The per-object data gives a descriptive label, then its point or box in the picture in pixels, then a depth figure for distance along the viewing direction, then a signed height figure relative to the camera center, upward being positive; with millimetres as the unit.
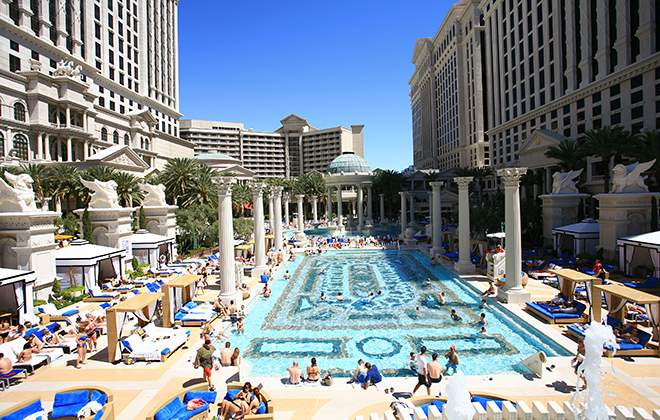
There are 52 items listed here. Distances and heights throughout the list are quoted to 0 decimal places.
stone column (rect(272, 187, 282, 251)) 38188 -1323
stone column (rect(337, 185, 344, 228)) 64175 -1153
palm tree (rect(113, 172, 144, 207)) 38750 +2036
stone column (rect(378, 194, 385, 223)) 74644 -1436
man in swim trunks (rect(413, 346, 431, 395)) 10922 -5110
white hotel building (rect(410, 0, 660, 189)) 39625 +17578
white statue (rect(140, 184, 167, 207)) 36250 +1215
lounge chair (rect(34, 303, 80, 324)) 18094 -5106
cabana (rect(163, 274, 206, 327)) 17109 -4642
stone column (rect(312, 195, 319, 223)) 76188 +47
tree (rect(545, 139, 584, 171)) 39688 +4511
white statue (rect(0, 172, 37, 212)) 20859 +985
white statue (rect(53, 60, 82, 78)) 49875 +19227
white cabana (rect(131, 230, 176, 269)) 31469 -3295
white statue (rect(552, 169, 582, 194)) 35844 +1378
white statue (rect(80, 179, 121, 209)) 29125 +1102
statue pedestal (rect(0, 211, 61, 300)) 20734 -1858
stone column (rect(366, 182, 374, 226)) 69731 -906
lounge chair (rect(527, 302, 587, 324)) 16141 -5153
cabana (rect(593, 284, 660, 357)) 12719 -4376
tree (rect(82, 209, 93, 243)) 28797 -1350
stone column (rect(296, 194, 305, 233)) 57003 -1757
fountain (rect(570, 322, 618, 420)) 8055 -4019
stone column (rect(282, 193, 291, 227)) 65562 -1488
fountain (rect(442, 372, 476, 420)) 6926 -3795
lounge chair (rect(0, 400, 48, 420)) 9109 -4988
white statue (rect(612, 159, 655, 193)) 27219 +1214
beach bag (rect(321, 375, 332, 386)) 11586 -5491
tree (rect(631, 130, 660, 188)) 30312 +3812
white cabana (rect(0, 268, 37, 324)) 17562 -4008
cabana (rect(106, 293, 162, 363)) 13695 -4074
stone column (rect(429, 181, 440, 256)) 32219 -1814
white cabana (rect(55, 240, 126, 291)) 23656 -3351
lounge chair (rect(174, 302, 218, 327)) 17438 -5138
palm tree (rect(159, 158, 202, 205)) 45594 +3528
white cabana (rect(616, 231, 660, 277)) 22453 -3650
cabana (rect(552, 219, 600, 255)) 29594 -3109
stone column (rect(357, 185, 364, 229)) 66256 -998
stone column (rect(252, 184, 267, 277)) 28812 -2018
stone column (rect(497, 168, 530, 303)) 19500 -2447
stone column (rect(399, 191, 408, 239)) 47353 -2136
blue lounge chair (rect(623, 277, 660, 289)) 20547 -4901
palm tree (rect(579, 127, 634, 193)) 34281 +4866
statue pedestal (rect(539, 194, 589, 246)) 35312 -1014
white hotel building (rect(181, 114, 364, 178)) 130375 +21872
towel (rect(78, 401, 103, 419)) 9398 -5048
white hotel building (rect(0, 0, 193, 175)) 45719 +19241
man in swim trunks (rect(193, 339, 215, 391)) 12122 -4983
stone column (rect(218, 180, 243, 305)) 19859 -2103
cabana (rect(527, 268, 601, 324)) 16172 -4966
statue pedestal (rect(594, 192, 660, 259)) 26891 -1357
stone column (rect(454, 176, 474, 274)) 26781 -2356
